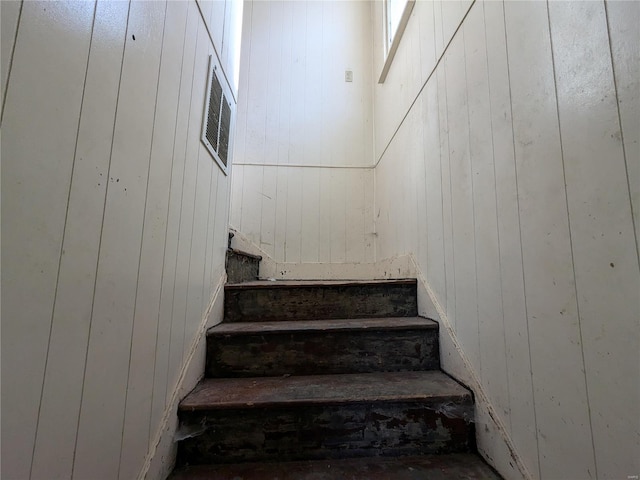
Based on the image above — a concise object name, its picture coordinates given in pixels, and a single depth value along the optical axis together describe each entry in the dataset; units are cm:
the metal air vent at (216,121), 122
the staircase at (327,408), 89
